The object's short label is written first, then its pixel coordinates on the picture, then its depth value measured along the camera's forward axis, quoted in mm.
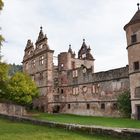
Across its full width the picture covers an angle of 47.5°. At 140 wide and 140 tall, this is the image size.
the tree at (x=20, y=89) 20365
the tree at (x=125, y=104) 16644
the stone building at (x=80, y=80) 15695
